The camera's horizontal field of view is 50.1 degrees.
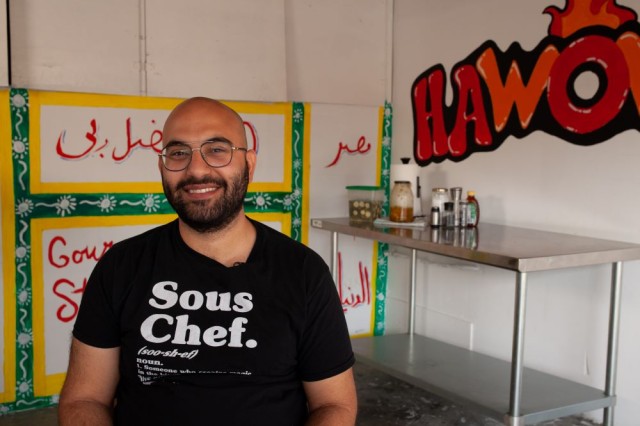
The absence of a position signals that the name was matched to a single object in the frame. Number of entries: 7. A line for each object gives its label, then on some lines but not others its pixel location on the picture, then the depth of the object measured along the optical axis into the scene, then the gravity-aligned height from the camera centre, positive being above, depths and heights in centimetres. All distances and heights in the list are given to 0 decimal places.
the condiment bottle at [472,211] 298 -23
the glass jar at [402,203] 307 -21
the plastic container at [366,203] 329 -23
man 145 -36
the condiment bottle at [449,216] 297 -25
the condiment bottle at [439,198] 304 -18
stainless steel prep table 225 -80
